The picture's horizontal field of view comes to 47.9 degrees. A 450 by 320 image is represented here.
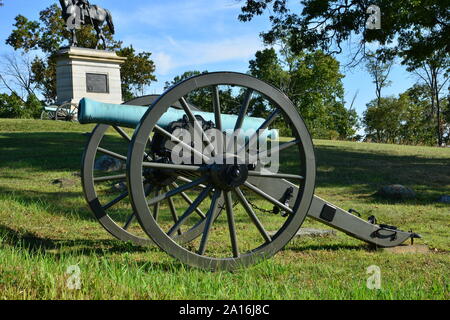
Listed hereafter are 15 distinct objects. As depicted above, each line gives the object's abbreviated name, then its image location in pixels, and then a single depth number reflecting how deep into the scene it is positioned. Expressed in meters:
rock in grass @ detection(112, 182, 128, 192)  8.92
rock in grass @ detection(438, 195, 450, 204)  9.28
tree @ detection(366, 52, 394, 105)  44.32
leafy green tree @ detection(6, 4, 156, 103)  35.31
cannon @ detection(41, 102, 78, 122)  22.61
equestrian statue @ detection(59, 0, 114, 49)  23.03
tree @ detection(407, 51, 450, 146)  39.90
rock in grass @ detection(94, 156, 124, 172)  10.59
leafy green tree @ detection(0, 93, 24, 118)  32.50
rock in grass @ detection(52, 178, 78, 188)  9.28
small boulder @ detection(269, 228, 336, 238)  6.06
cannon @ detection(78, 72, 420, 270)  3.80
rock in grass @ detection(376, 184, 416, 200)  9.48
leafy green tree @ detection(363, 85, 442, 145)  40.78
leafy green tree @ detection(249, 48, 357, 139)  37.06
